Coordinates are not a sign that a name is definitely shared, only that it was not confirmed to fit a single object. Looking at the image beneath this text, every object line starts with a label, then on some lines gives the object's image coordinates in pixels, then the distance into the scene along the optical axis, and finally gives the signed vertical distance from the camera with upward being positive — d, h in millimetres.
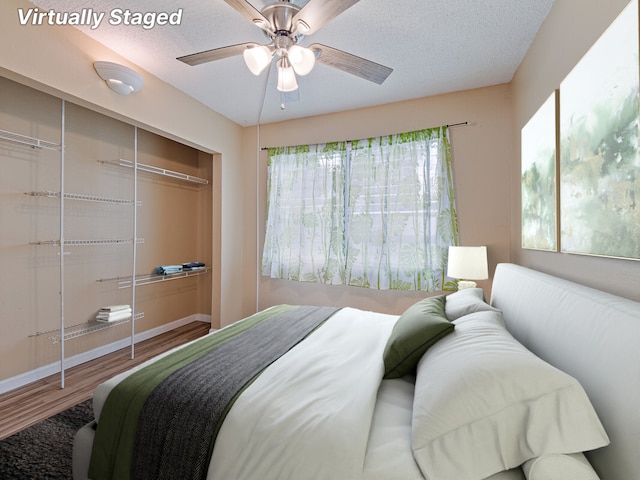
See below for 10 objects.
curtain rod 2975 +1153
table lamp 2551 -213
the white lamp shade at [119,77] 2264 +1253
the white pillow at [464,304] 1541 -358
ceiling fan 1519 +1128
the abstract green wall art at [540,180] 1682 +383
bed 762 -594
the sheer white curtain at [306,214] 3449 +290
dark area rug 1527 -1204
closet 2377 +60
